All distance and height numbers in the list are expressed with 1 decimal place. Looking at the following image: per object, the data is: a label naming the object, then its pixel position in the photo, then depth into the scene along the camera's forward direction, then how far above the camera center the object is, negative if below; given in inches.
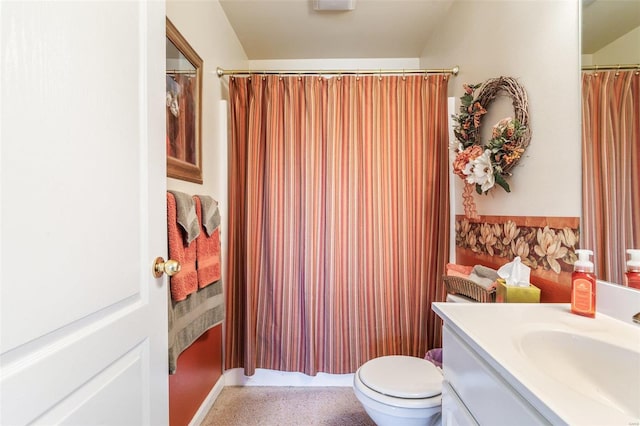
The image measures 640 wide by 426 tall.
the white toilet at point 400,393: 40.9 -28.4
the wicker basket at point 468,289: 45.4 -13.6
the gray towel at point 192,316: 43.1 -18.8
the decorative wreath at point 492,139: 44.1 +13.8
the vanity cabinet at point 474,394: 19.9 -15.8
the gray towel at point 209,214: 53.1 +0.4
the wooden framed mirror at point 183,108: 47.6 +21.0
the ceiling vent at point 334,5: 65.8 +52.7
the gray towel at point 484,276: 47.0 -11.4
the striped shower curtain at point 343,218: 67.8 -0.7
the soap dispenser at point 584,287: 30.8 -8.6
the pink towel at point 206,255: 51.1 -8.0
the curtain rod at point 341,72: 67.0 +36.5
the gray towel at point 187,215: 43.8 +0.2
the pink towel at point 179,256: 42.4 -6.6
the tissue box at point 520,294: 39.4 -12.0
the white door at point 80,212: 16.9 +0.4
